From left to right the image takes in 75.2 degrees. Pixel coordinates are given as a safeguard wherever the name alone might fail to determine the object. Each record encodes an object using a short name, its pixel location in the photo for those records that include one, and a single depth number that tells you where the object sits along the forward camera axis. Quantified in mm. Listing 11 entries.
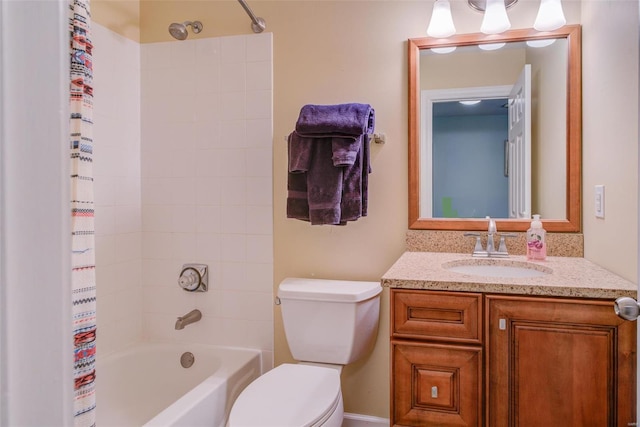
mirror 1728
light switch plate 1477
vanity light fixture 1679
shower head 2021
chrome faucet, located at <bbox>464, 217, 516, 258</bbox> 1746
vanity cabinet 1178
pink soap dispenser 1661
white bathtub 1788
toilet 1499
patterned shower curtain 787
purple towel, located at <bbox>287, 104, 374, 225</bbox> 1695
